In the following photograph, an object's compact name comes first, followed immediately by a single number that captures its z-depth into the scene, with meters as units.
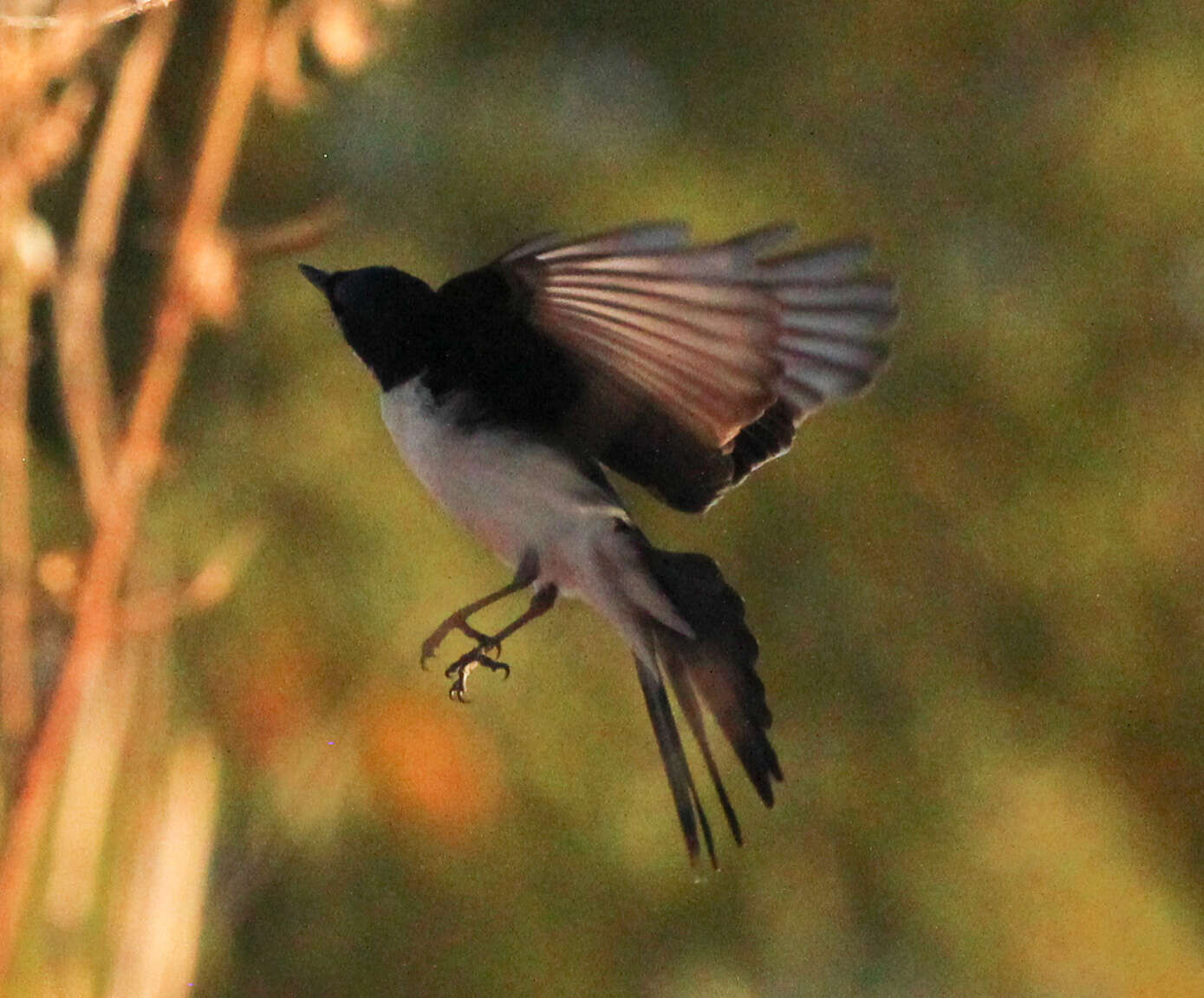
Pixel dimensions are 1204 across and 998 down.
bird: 4.85
